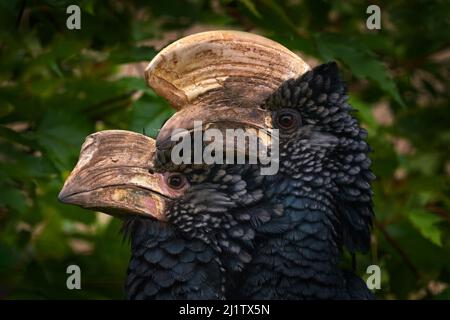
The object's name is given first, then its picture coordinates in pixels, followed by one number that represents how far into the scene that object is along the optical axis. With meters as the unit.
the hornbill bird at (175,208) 3.32
